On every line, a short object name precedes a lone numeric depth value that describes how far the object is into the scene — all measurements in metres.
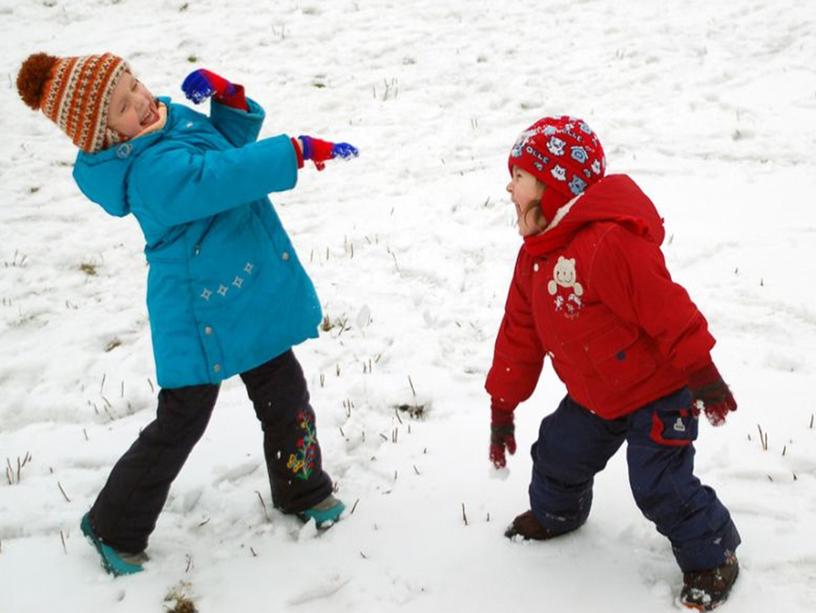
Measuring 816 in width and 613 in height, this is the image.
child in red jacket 2.41
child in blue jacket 2.74
